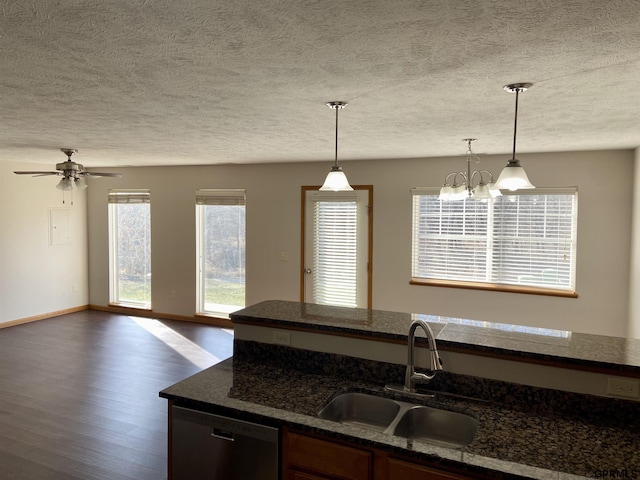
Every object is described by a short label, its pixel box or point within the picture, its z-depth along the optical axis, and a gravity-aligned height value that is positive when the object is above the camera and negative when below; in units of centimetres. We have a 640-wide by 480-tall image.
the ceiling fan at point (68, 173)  495 +46
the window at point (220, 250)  688 -47
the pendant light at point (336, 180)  276 +23
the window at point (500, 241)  508 -21
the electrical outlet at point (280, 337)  257 -64
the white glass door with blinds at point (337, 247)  603 -35
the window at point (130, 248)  753 -49
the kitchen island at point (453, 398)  162 -80
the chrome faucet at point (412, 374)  210 -70
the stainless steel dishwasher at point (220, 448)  196 -100
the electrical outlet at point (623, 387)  189 -66
